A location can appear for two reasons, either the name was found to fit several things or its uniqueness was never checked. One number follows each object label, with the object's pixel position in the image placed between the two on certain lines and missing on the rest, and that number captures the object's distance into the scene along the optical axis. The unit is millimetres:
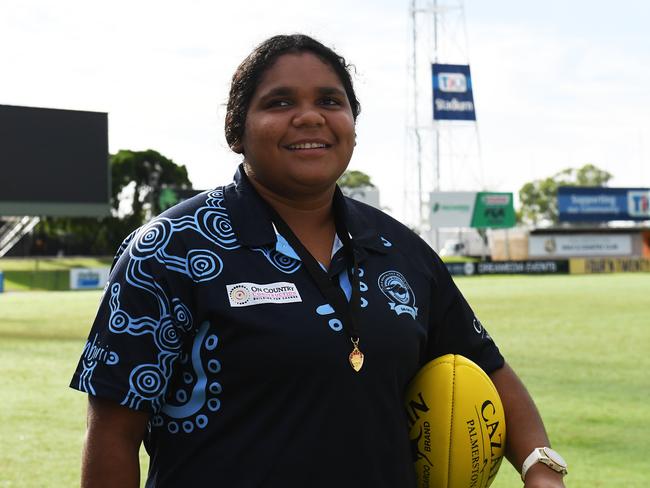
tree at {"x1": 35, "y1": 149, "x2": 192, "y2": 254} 52969
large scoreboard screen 26203
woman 1918
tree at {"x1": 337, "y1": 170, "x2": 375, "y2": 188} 89250
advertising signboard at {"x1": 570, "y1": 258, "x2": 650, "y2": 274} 46469
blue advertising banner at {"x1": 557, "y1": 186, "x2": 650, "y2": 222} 59250
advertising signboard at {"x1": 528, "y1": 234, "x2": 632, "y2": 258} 55281
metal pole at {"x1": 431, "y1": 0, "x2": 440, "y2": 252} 53534
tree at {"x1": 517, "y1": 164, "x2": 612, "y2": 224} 94625
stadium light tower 54219
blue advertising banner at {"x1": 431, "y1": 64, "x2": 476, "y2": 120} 54219
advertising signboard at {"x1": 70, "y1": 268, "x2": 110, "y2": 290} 32656
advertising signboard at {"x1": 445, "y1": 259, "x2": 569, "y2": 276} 42562
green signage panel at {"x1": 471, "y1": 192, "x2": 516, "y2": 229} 53375
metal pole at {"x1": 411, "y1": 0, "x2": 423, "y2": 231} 52156
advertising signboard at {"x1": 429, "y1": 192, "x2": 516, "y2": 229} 52969
